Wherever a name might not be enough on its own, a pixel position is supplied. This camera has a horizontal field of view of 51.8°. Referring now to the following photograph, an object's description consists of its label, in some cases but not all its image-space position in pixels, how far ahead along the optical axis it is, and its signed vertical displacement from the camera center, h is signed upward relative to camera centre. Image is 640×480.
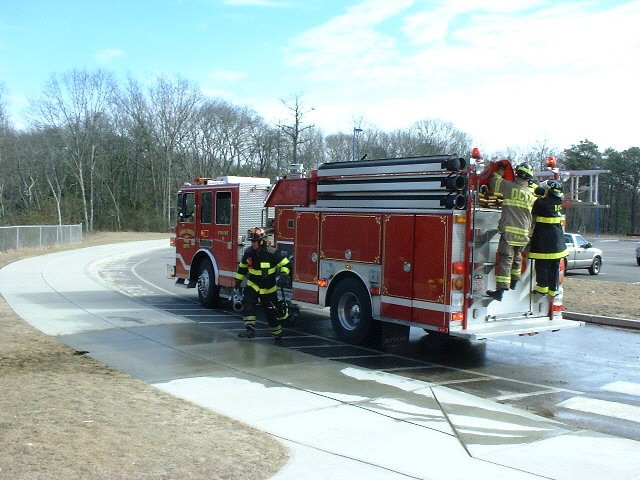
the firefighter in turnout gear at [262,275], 10.02 -0.81
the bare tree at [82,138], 69.12 +8.40
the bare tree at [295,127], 52.95 +7.76
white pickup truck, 23.67 -0.96
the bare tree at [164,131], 70.56 +9.64
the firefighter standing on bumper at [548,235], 8.97 -0.09
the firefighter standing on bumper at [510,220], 8.59 +0.10
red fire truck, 8.50 -0.36
